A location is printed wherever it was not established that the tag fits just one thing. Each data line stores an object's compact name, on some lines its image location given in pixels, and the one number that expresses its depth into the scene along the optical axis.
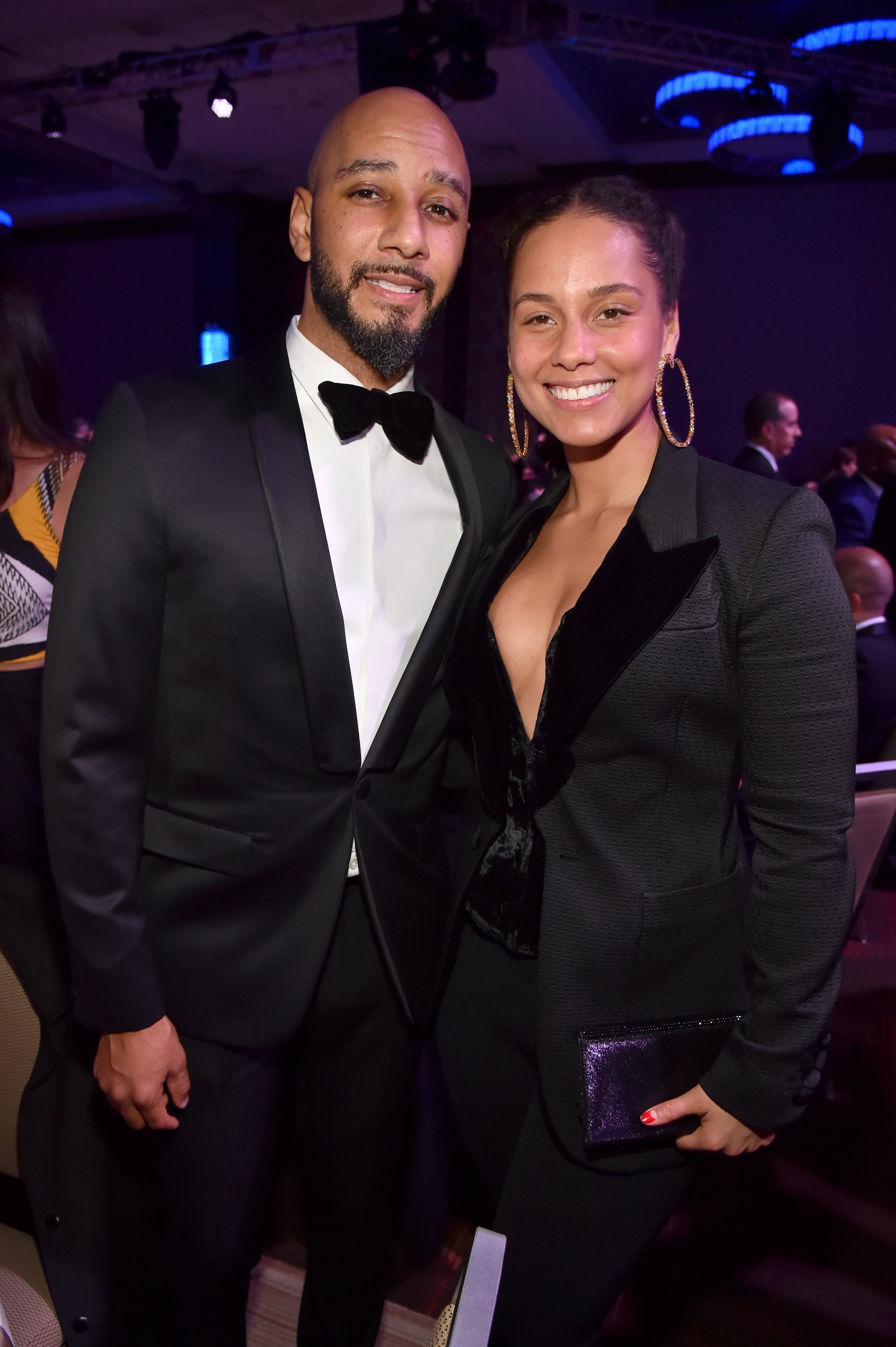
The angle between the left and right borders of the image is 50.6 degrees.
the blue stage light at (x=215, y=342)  12.15
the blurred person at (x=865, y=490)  5.64
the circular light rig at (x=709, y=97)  6.04
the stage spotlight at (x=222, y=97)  7.60
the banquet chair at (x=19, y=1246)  1.41
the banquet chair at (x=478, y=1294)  0.68
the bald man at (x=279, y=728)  1.33
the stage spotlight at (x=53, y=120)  8.53
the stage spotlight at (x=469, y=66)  6.10
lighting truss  6.59
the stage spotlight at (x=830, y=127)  6.61
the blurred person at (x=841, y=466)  7.44
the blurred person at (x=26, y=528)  2.31
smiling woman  1.22
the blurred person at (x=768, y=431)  5.60
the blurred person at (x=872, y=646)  3.65
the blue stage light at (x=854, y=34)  6.04
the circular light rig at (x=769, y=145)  6.38
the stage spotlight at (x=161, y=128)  8.22
